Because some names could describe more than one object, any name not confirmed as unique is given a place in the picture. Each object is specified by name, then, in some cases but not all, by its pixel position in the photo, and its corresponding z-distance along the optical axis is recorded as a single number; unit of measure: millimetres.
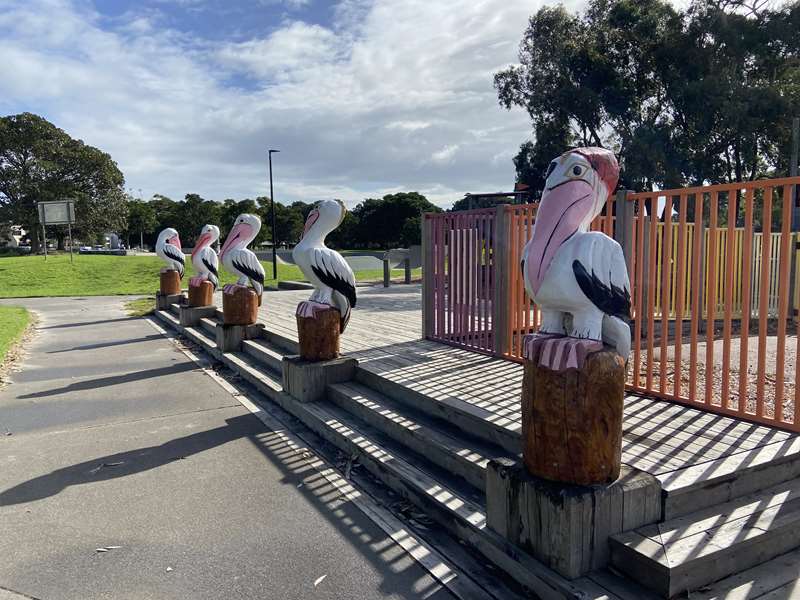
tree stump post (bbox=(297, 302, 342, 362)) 5680
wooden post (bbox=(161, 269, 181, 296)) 13648
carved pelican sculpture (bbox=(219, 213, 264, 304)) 8234
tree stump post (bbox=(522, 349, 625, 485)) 2527
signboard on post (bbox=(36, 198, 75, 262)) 24697
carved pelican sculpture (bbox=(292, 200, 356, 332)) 5703
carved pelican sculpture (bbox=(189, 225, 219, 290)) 10891
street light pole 22727
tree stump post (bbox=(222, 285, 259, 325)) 8234
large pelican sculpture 2543
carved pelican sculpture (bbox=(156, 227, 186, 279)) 12945
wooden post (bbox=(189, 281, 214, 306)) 11125
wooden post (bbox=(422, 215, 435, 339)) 7547
